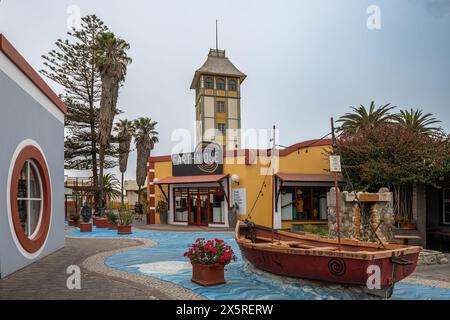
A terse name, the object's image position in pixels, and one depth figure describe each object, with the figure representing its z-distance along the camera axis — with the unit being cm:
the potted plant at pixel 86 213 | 1856
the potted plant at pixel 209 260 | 693
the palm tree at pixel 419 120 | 2011
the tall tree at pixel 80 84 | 2741
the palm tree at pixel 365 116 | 2090
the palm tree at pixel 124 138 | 3039
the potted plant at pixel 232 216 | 1823
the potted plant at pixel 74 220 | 1983
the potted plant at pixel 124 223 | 1603
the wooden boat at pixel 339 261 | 572
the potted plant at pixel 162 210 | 2053
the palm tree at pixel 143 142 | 3275
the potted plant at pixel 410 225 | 1324
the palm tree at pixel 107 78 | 2148
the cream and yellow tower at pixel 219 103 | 3662
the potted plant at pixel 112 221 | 1814
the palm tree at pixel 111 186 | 3582
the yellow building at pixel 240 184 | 1831
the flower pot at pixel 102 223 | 1875
